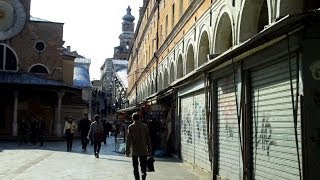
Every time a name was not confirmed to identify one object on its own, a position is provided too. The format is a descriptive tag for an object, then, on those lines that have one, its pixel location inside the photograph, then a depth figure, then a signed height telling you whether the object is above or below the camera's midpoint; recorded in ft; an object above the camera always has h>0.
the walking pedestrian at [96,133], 50.37 -1.34
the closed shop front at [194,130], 38.53 -0.78
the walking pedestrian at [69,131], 61.72 -1.33
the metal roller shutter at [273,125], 21.02 -0.11
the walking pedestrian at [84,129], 61.52 -1.01
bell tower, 320.95 +71.56
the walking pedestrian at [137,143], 29.44 -1.52
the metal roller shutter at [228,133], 29.68 -0.80
